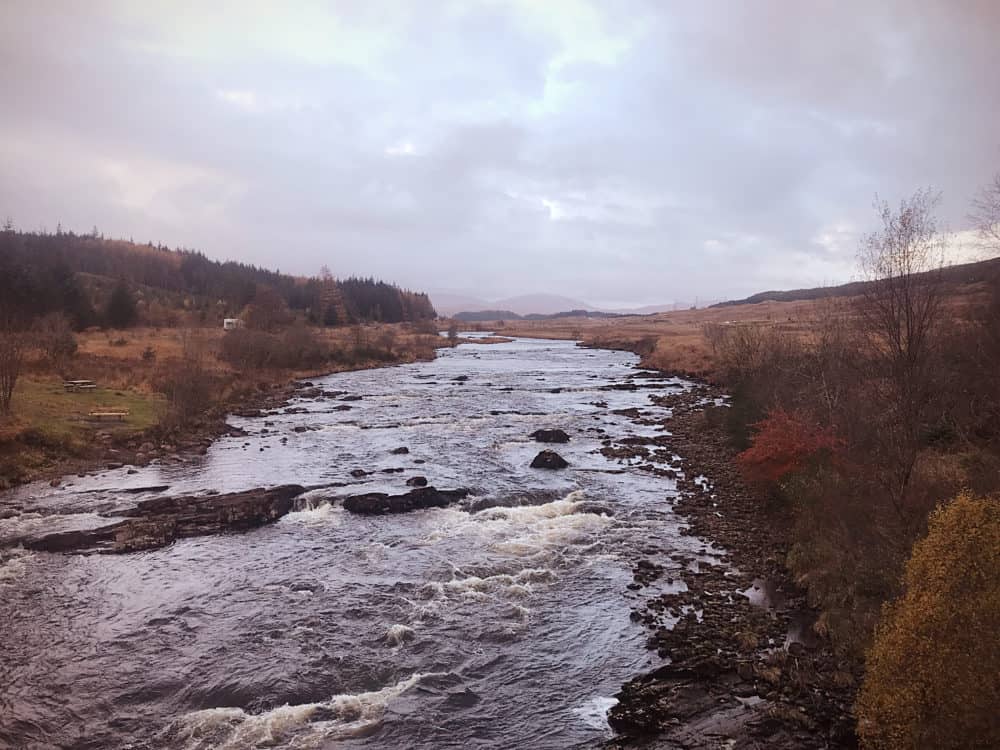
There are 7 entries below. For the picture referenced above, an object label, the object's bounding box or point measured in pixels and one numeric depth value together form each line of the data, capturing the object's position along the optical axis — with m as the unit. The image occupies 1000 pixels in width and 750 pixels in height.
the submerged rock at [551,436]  33.59
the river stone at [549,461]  27.61
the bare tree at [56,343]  42.93
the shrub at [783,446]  20.36
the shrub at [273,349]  57.88
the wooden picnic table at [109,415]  31.27
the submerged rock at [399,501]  22.08
